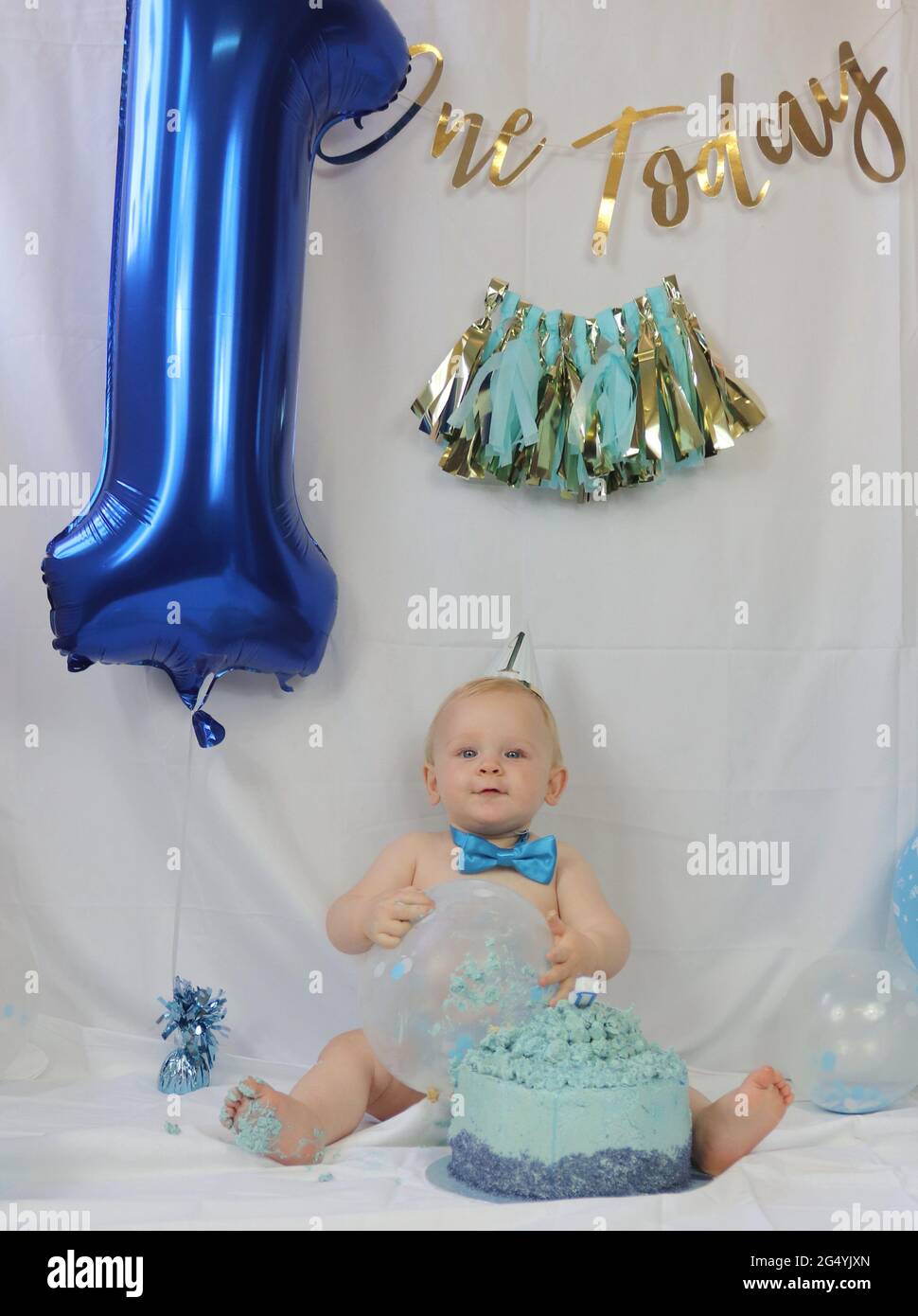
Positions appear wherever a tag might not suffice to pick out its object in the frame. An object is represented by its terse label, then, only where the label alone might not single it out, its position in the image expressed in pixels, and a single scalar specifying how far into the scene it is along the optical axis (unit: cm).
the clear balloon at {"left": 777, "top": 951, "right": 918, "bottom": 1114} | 197
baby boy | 182
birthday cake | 158
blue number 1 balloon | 201
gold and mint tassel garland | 229
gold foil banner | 236
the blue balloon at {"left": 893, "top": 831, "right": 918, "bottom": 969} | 215
